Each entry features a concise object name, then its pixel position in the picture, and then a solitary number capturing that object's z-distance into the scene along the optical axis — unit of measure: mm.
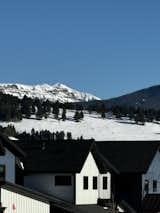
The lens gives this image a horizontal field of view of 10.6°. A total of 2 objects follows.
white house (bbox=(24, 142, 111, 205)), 67625
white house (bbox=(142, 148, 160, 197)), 78062
